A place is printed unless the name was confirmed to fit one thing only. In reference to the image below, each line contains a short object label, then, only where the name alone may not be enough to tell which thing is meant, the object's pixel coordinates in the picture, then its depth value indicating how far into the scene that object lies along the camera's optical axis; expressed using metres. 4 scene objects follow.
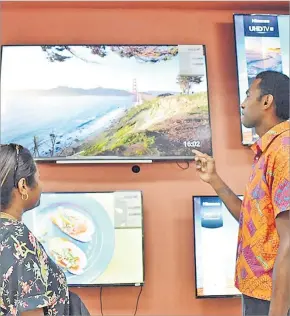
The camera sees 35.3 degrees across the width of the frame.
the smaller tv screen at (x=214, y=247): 2.25
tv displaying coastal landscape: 2.38
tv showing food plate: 2.24
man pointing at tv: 1.29
